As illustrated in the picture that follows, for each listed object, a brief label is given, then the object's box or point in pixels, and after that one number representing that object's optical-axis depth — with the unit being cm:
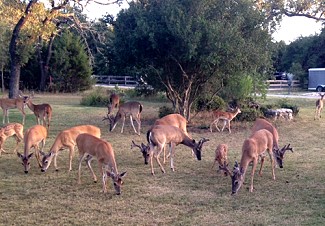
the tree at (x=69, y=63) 3584
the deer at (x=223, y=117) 1636
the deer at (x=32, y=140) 1016
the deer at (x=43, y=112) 1636
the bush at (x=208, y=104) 1950
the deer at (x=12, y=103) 1859
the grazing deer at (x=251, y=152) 859
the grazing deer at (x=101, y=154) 848
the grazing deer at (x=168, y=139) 1029
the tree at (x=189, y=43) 1527
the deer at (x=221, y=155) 1030
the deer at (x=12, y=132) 1200
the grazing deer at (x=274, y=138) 1018
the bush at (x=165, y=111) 1869
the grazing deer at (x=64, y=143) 1003
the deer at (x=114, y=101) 2036
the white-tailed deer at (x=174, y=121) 1234
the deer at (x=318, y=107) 2014
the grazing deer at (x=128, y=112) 1659
